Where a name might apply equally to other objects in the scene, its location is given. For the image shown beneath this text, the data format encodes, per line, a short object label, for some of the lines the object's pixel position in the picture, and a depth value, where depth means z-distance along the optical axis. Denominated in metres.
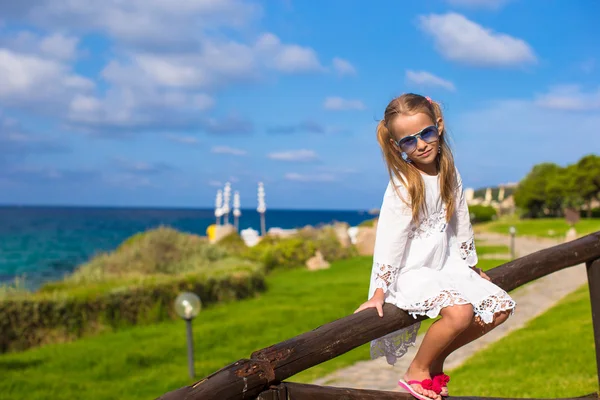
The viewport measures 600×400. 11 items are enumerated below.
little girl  2.45
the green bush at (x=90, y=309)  11.95
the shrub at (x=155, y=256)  17.11
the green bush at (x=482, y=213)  53.53
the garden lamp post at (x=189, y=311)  9.63
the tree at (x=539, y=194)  50.74
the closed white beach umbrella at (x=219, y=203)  37.12
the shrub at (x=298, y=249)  22.78
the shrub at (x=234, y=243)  23.38
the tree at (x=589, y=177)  45.56
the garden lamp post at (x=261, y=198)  37.20
